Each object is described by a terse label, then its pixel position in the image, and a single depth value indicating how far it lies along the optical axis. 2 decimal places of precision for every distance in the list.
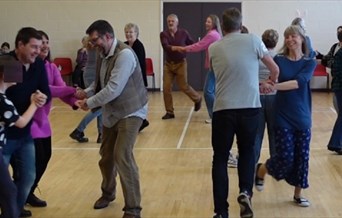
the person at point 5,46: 12.58
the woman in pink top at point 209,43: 8.16
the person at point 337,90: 6.61
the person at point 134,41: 7.82
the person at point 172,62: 9.42
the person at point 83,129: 7.71
